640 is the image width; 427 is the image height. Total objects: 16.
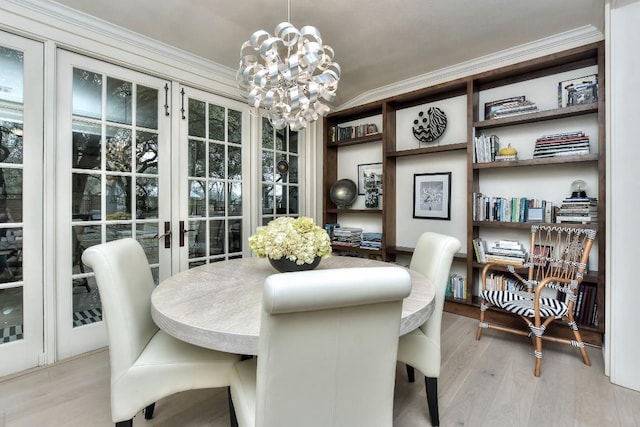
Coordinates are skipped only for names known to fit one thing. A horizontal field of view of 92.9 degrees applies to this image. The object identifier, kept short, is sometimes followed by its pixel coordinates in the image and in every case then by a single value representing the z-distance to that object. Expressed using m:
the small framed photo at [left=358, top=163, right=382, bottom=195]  3.78
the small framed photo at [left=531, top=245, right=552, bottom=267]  2.49
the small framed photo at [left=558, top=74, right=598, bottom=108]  2.40
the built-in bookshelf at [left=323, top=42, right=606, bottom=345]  2.37
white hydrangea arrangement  1.47
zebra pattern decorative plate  3.26
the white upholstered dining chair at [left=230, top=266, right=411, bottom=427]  0.72
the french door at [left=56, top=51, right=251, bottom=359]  2.26
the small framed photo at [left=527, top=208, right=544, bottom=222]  2.60
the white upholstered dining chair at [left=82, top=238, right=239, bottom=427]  1.19
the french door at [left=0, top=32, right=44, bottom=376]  2.02
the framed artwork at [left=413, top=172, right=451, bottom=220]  3.29
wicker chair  2.12
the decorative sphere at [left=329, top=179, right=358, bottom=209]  3.84
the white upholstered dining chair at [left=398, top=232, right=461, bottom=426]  1.47
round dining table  0.96
